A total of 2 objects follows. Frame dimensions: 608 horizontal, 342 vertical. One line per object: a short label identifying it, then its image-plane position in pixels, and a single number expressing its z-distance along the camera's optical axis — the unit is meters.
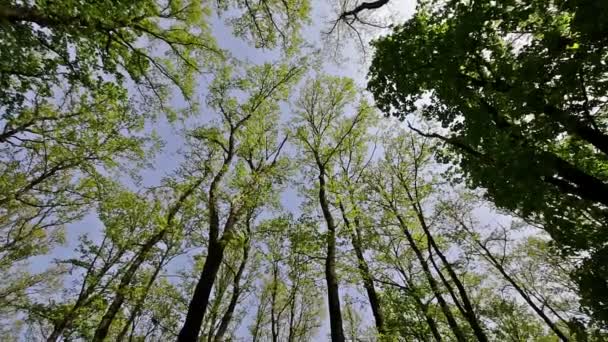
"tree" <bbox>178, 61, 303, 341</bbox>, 10.42
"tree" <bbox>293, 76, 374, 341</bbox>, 14.10
